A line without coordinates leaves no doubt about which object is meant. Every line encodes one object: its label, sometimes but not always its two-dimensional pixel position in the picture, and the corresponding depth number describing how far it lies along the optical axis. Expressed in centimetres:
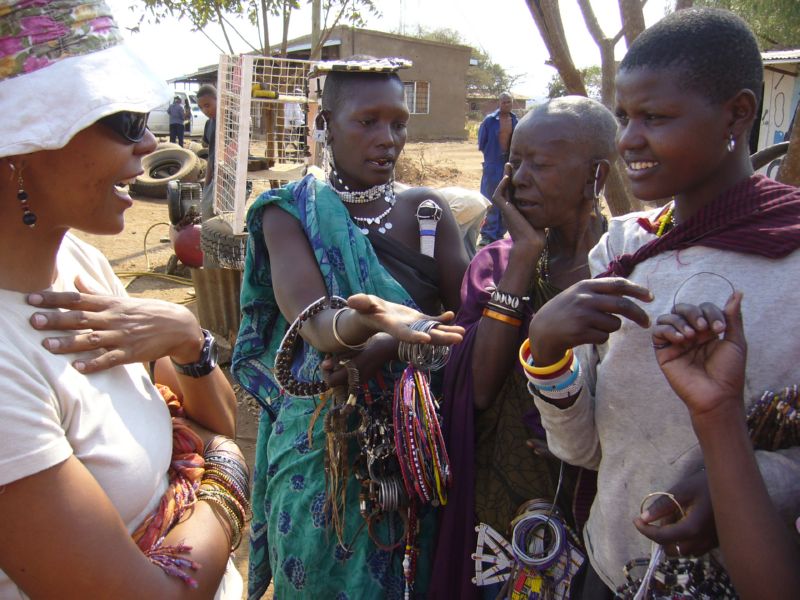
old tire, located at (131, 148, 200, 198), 1238
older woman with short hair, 179
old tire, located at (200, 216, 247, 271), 487
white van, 2222
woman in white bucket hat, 115
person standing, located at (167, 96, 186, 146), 1952
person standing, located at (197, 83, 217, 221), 753
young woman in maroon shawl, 122
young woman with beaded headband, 192
